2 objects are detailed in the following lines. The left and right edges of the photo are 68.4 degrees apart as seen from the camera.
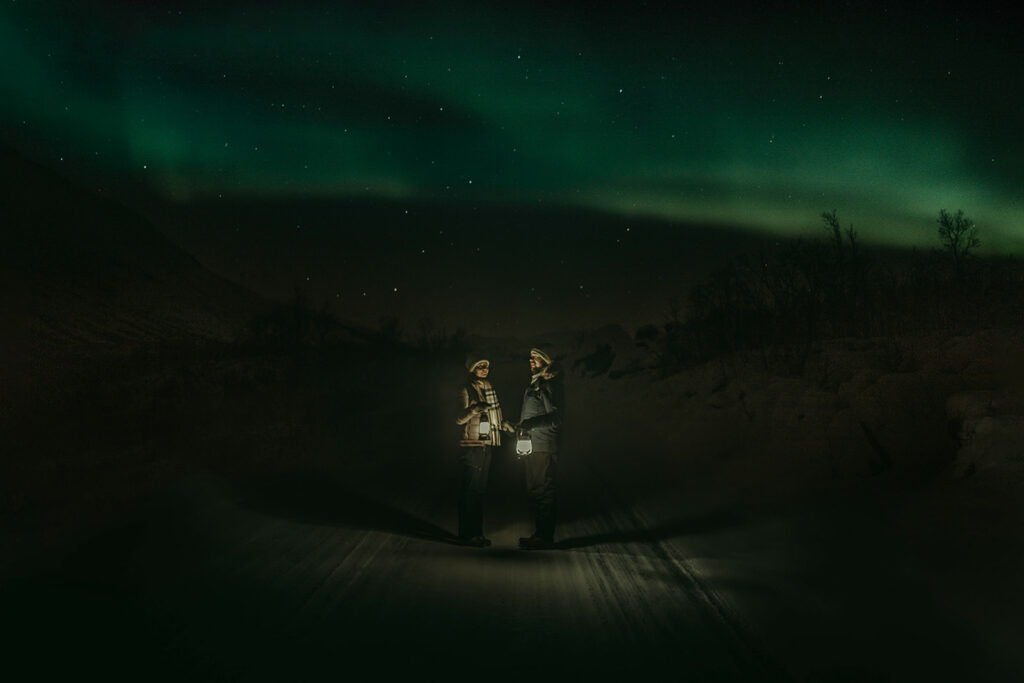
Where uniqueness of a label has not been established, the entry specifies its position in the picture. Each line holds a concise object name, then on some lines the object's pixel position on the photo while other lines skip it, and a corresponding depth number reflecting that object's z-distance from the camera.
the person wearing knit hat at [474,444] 8.85
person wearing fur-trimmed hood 8.84
